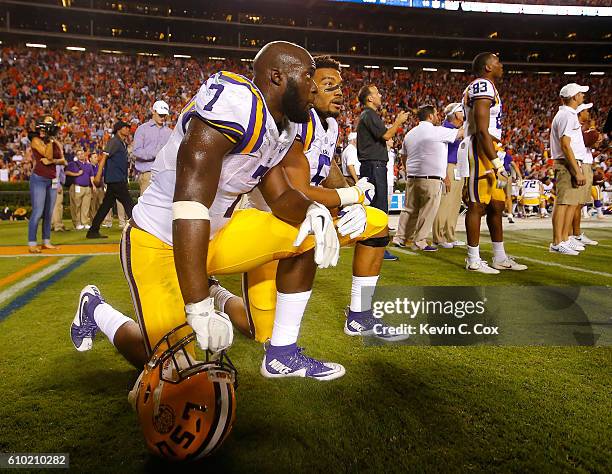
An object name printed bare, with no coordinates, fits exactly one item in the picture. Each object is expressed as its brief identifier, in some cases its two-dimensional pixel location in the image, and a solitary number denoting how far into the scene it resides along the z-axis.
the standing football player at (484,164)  4.91
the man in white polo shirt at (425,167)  6.47
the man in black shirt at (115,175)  8.10
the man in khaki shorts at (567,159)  5.94
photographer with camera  6.39
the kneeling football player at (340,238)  2.38
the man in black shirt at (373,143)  5.13
